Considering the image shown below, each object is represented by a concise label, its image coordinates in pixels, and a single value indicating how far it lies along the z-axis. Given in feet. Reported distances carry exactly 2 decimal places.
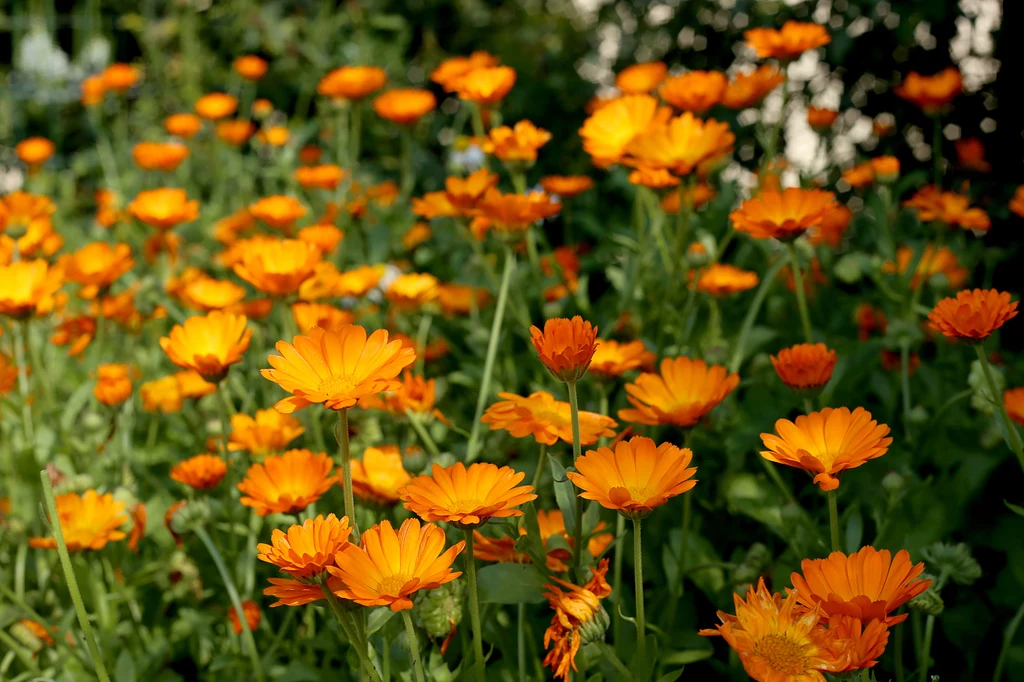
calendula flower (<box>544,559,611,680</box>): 3.86
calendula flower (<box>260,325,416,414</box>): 3.86
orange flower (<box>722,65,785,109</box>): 5.08
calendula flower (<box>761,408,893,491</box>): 3.86
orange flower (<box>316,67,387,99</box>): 6.61
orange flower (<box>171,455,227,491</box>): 4.40
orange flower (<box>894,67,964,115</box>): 5.57
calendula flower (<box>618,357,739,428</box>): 4.15
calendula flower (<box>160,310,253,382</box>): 4.28
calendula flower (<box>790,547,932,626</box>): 3.70
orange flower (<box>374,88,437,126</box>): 6.25
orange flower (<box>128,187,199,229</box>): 5.20
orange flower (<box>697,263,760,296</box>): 4.91
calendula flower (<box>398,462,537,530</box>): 3.78
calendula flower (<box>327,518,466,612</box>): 3.69
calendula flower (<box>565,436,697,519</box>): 3.79
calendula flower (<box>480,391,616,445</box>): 4.08
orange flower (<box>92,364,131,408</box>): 4.82
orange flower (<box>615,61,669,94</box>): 5.32
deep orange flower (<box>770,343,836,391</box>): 4.24
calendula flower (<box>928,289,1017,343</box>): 4.02
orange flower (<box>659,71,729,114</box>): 4.94
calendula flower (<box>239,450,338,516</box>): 4.07
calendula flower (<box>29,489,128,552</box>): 4.37
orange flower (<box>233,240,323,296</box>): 4.53
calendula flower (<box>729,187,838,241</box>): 4.30
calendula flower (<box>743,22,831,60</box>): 4.90
